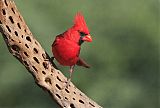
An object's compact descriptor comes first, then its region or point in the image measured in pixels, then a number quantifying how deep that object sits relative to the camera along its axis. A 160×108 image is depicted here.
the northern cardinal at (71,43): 6.59
